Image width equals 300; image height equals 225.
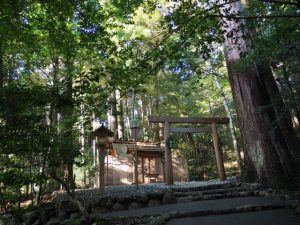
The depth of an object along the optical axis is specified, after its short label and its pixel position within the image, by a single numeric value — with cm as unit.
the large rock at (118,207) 653
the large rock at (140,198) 669
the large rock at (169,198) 679
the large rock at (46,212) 610
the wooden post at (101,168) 787
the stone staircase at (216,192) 684
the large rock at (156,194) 679
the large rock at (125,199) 662
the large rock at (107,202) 657
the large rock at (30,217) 618
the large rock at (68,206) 614
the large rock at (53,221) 574
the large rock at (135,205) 661
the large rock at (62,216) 595
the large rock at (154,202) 669
